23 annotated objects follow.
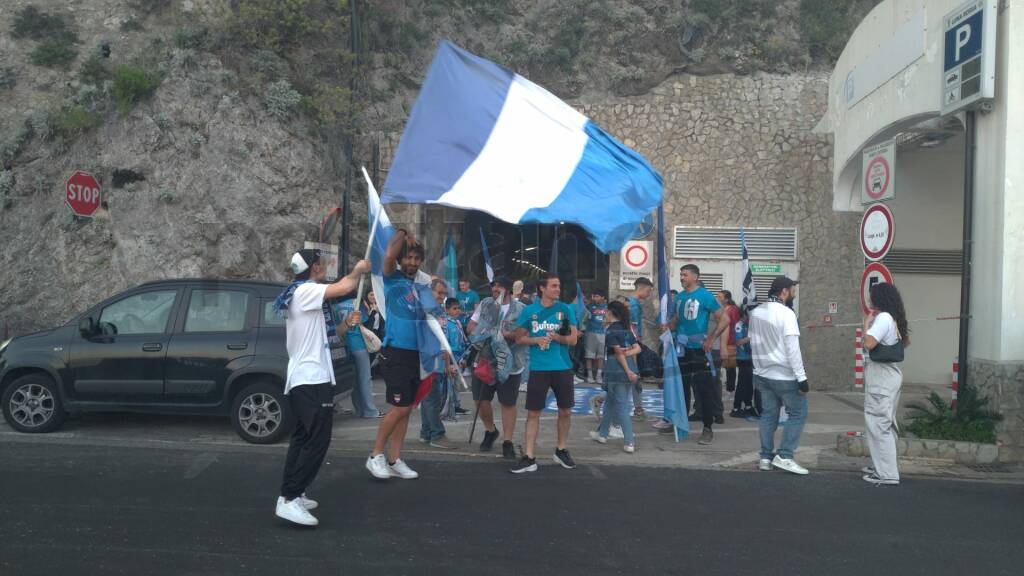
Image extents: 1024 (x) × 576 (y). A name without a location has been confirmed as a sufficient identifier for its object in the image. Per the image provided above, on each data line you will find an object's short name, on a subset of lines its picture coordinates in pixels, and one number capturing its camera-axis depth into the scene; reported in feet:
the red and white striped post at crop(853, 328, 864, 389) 39.30
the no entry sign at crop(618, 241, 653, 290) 47.11
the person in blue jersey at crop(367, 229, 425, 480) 20.95
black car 26.66
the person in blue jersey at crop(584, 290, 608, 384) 44.19
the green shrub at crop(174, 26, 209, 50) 48.42
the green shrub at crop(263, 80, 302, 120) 47.80
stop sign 38.86
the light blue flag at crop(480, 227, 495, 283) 45.65
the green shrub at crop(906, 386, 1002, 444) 26.04
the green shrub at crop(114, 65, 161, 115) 46.32
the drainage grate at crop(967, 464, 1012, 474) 25.04
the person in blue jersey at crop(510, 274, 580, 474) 22.95
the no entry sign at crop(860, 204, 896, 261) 26.07
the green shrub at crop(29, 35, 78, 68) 52.49
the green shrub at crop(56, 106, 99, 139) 46.73
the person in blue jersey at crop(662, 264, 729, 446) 29.53
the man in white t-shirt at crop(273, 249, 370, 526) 17.12
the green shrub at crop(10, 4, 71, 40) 54.08
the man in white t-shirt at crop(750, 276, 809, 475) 23.47
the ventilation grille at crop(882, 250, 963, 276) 46.09
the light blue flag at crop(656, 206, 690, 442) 27.55
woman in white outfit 22.88
